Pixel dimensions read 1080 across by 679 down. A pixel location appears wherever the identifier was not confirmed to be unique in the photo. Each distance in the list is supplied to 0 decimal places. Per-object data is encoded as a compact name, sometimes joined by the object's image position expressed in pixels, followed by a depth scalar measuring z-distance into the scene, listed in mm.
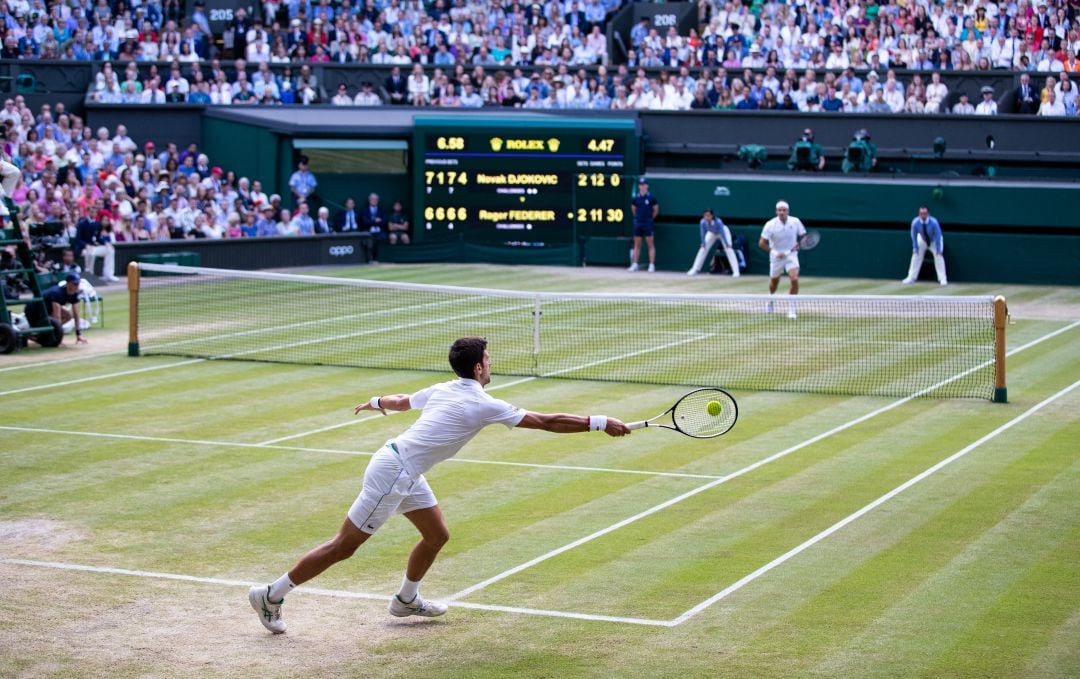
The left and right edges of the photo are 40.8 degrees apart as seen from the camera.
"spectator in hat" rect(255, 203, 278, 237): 36375
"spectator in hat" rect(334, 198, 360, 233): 38719
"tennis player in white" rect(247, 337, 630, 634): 9133
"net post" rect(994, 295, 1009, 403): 18328
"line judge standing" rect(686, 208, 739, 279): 35812
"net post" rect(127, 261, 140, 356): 22000
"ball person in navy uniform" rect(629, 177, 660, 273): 36688
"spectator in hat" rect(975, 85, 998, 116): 37562
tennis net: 20844
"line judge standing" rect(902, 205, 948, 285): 34031
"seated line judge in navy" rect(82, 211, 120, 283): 31906
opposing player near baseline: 27125
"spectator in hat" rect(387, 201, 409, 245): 38875
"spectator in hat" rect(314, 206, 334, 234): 37906
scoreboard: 37469
